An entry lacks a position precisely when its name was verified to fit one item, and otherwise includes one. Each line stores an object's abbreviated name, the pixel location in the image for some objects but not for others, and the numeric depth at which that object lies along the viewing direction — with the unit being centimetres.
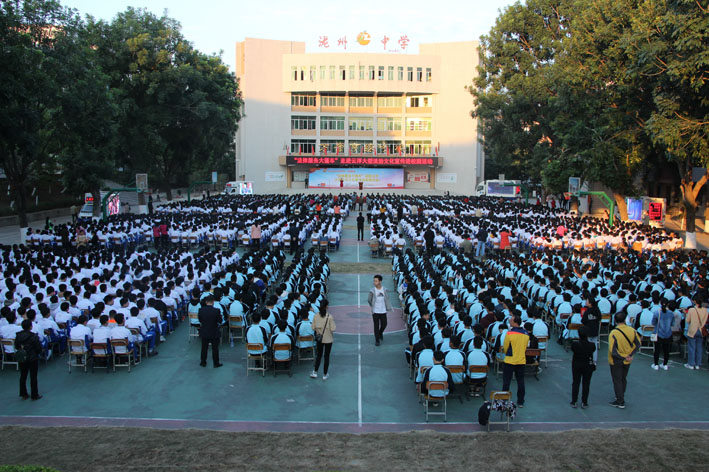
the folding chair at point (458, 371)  863
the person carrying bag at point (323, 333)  963
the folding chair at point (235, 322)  1153
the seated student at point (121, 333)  1001
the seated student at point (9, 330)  989
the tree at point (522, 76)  3872
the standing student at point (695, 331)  985
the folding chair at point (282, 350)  970
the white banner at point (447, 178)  6312
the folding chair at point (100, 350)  988
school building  6125
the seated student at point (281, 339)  970
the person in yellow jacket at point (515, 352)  840
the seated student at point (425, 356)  861
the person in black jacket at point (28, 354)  856
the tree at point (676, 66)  1716
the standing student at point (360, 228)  2577
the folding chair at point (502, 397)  763
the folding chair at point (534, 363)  944
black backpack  777
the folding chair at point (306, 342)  1044
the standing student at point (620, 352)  834
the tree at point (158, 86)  4044
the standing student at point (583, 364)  830
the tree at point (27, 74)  2123
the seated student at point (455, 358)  862
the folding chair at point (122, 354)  995
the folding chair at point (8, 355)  986
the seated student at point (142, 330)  1055
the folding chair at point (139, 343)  1052
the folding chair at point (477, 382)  873
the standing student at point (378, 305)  1109
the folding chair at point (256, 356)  981
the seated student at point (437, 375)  812
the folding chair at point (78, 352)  979
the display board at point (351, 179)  6250
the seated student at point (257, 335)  983
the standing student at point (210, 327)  1016
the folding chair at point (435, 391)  807
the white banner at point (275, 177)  6300
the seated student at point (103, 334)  988
